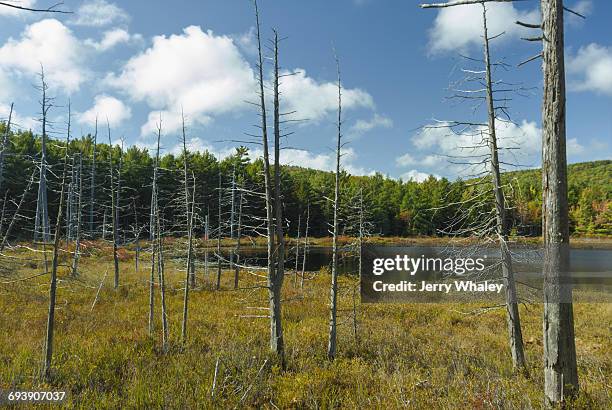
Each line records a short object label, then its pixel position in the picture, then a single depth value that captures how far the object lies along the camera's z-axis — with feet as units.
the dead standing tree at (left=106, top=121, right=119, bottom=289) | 68.18
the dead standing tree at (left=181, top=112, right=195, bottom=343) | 38.58
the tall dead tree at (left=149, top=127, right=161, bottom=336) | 43.02
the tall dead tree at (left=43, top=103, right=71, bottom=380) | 26.96
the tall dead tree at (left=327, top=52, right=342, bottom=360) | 36.27
